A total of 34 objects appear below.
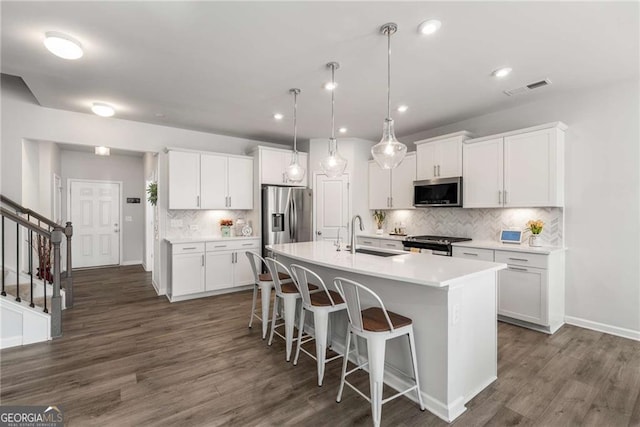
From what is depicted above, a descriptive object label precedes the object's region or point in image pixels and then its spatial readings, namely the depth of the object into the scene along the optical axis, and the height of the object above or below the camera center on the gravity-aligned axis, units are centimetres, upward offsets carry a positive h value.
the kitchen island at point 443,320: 197 -76
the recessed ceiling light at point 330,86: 324 +143
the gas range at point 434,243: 407 -43
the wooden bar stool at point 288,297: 273 -79
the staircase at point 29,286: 297 -91
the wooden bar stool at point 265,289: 319 -82
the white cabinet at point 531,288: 329 -87
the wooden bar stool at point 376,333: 189 -79
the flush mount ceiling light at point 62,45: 233 +136
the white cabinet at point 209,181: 476 +56
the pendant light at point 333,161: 312 +55
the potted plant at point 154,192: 523 +37
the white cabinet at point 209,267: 454 -88
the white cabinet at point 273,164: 528 +90
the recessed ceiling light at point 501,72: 291 +142
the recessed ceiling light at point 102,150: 480 +107
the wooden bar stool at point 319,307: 236 -77
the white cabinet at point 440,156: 434 +89
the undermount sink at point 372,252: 301 -41
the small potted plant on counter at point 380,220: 574 -13
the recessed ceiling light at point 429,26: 218 +141
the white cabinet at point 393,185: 506 +51
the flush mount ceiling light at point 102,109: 384 +137
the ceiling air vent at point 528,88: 322 +143
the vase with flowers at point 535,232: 360 -23
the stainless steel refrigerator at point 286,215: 521 -3
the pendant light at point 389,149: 250 +55
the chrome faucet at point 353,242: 289 -29
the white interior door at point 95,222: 679 -21
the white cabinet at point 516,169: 349 +57
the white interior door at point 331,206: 562 +14
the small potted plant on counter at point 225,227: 531 -25
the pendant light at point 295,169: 345 +52
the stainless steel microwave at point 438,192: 429 +33
